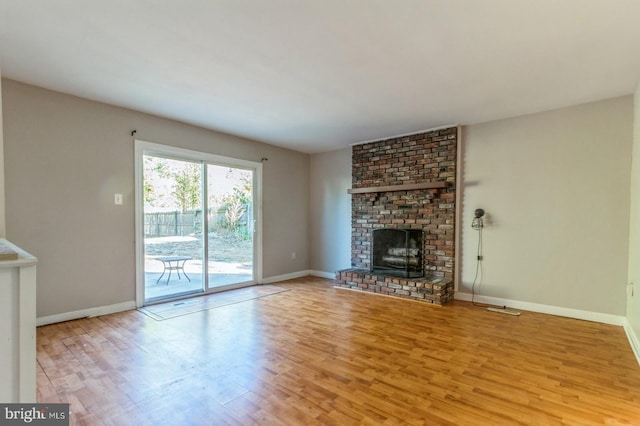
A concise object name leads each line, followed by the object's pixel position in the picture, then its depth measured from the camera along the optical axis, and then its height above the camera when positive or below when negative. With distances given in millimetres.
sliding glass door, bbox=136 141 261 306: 4020 -244
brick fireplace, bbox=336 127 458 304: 4391 +44
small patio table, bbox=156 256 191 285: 4230 -795
